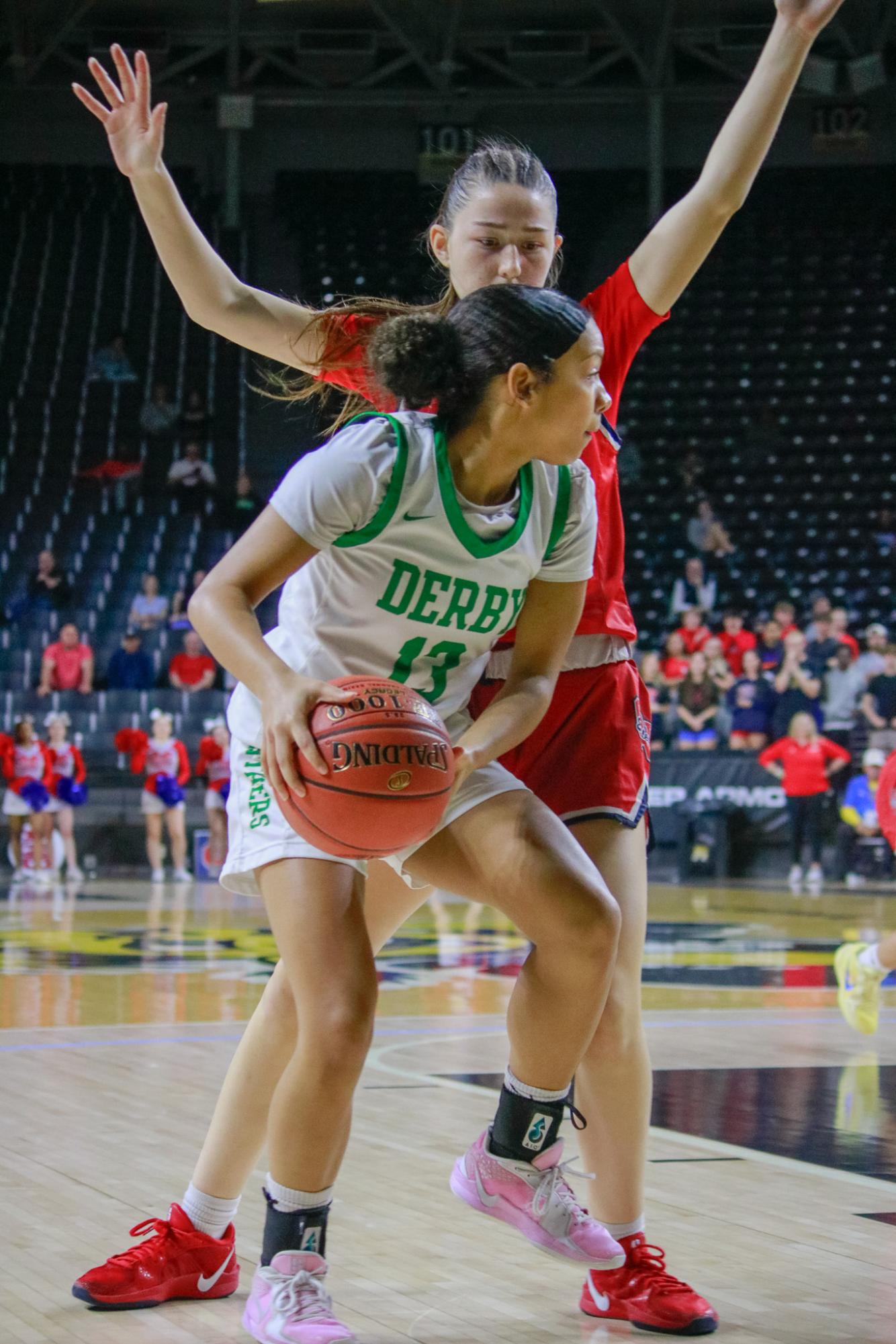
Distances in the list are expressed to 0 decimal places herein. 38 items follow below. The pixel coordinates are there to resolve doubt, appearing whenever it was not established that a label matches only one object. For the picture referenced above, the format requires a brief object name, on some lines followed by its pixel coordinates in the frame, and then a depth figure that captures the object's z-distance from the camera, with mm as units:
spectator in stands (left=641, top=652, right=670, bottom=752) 14578
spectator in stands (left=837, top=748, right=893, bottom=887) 13044
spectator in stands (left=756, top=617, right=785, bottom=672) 14766
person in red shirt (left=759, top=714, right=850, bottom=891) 13422
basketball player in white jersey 2490
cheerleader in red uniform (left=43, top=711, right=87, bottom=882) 13969
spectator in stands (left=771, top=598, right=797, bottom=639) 14992
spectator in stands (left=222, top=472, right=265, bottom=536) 17828
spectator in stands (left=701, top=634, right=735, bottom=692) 14320
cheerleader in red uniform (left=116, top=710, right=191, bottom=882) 13852
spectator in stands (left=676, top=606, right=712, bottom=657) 14805
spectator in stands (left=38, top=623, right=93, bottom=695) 15453
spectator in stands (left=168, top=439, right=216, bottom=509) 18391
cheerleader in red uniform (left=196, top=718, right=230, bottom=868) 13953
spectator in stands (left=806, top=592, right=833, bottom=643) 14916
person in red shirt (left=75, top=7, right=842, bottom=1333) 2844
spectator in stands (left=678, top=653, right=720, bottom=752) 14211
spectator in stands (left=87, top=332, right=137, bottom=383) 20172
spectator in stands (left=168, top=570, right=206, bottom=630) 15977
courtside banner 13977
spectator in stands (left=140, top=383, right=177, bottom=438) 19516
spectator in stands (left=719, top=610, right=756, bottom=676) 14852
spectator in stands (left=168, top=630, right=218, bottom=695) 15461
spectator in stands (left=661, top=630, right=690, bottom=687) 14508
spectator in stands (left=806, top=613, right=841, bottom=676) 14234
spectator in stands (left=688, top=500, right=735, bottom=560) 17634
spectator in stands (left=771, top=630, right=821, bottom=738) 13867
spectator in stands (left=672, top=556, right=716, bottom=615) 16453
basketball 2377
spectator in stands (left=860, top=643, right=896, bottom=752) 13312
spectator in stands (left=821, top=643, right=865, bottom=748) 13930
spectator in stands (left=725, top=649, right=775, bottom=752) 14055
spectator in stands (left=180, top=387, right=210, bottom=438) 19391
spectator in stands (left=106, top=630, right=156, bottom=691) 15547
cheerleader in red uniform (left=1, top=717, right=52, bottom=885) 13727
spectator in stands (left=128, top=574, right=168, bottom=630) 16250
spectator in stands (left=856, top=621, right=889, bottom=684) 14172
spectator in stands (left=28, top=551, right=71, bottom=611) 16734
